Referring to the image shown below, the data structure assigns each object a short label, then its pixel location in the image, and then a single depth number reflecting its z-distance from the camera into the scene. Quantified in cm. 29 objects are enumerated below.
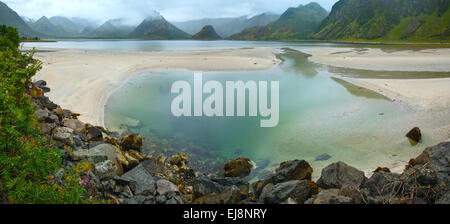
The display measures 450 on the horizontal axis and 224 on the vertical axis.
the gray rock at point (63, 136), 992
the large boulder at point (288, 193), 777
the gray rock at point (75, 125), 1271
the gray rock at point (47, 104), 1544
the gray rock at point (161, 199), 802
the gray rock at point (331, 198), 666
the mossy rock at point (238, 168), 1129
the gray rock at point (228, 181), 1019
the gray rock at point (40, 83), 2181
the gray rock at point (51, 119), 1127
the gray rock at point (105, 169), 820
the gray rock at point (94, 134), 1226
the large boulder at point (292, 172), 960
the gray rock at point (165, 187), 873
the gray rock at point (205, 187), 880
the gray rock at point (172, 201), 800
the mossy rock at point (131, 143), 1285
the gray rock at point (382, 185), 739
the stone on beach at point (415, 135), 1345
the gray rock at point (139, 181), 852
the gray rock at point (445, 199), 589
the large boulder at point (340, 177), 871
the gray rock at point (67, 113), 1525
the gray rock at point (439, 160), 708
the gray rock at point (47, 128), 983
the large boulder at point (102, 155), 885
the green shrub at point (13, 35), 3538
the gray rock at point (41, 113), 1100
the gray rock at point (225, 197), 788
